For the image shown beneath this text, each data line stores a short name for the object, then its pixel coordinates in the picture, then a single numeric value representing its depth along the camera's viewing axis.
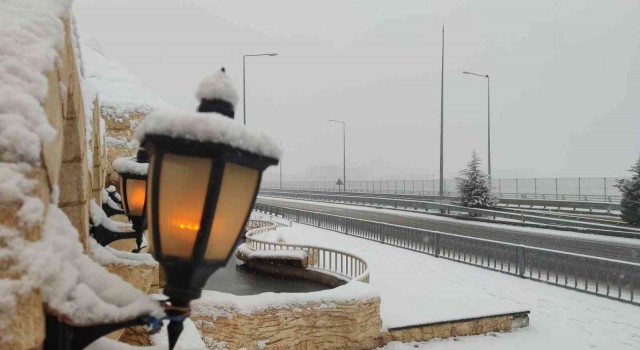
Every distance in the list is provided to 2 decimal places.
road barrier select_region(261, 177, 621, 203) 38.03
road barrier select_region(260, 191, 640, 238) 20.53
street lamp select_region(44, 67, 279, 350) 1.45
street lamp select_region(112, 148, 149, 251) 3.52
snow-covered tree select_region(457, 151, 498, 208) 29.64
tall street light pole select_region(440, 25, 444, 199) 27.69
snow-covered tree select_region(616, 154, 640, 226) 23.27
